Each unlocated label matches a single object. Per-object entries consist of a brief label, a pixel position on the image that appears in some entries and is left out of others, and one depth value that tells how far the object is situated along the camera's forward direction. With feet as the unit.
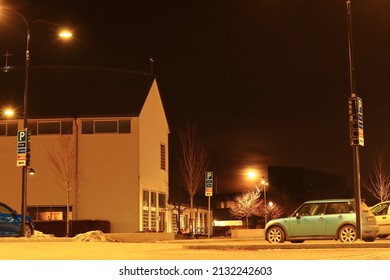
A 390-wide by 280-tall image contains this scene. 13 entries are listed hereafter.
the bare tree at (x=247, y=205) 242.78
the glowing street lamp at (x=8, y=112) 161.99
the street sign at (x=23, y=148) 91.86
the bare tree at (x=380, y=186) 181.09
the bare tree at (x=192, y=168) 161.28
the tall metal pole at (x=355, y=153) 68.90
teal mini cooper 72.69
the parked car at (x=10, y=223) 91.25
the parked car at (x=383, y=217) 88.53
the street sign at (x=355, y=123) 71.20
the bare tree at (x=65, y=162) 155.53
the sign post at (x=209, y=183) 120.78
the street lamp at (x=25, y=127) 88.69
